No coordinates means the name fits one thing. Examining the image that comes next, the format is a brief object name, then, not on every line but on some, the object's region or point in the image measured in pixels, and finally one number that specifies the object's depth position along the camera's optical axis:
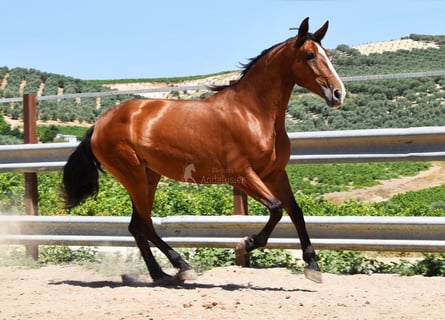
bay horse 10.05
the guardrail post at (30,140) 14.08
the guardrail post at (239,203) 12.35
